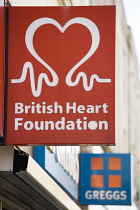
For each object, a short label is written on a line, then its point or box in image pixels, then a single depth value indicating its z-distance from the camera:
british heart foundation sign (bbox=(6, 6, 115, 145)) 10.00
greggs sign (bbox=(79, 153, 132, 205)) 21.55
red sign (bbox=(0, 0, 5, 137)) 9.92
